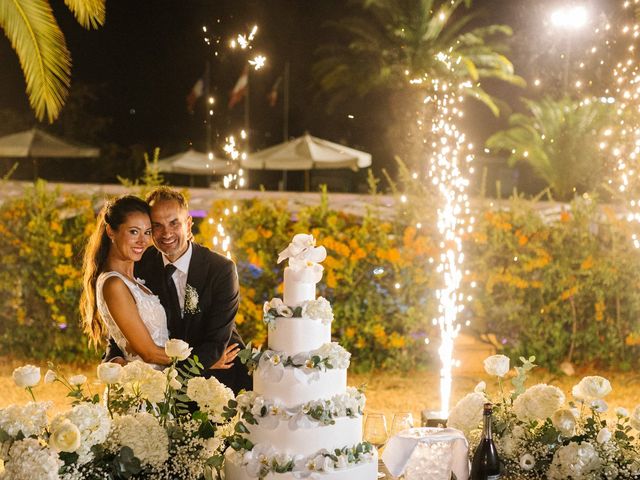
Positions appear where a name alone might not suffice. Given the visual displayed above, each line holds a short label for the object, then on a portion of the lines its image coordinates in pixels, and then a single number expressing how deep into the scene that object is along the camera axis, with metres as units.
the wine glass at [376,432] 4.09
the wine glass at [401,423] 4.12
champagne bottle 3.89
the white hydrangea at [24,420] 3.43
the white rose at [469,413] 4.02
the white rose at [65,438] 3.28
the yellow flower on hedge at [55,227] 9.71
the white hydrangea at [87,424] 3.37
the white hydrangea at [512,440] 3.96
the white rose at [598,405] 3.94
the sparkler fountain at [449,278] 9.23
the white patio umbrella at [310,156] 23.17
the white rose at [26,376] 3.49
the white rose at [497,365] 3.89
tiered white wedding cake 3.56
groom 4.88
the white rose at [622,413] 4.02
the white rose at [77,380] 3.61
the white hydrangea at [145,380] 3.71
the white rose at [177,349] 3.65
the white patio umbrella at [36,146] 22.25
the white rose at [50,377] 3.56
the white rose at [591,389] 3.90
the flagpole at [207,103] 35.31
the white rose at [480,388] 4.16
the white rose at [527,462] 3.92
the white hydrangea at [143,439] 3.51
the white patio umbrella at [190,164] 23.89
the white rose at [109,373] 3.59
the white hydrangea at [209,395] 3.68
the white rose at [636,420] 3.88
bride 4.58
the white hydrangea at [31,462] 3.24
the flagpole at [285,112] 36.56
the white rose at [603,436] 3.88
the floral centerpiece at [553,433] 3.88
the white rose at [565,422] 3.91
